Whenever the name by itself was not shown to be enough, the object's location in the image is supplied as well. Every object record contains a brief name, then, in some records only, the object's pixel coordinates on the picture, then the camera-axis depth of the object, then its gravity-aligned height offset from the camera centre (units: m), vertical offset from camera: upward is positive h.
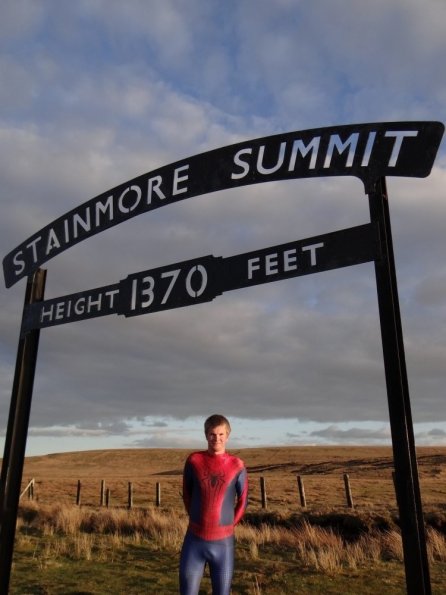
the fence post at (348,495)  18.56 -0.46
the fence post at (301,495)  19.83 -0.49
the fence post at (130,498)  21.96 -0.64
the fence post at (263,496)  19.84 -0.52
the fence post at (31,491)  26.00 -0.46
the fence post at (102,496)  24.21 -0.62
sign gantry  4.23 +1.99
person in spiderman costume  4.17 -0.21
